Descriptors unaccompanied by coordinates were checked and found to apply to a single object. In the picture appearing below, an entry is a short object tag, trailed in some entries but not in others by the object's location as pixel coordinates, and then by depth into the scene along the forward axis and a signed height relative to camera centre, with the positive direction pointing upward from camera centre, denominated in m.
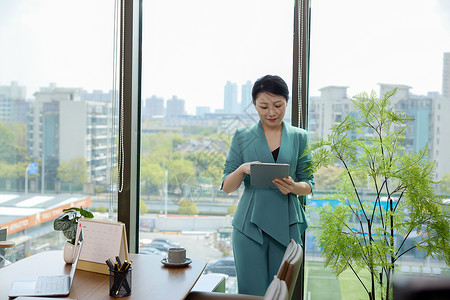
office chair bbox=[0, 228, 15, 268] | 2.64 -0.62
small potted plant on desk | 2.38 -0.46
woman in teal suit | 2.63 -0.29
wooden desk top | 1.95 -0.61
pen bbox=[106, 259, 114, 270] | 1.94 -0.50
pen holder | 1.91 -0.56
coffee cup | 2.35 -0.56
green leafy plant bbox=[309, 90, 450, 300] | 2.51 -0.35
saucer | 2.31 -0.59
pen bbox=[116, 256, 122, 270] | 1.94 -0.50
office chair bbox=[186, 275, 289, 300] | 1.43 -0.59
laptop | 1.92 -0.61
